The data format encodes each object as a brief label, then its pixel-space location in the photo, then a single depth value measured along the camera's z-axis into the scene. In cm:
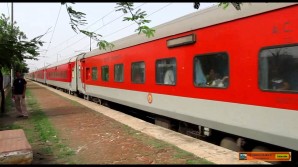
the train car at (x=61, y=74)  2736
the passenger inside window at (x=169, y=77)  854
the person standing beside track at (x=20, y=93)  1241
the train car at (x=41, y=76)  5648
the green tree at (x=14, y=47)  1126
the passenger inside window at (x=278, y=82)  517
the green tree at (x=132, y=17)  279
